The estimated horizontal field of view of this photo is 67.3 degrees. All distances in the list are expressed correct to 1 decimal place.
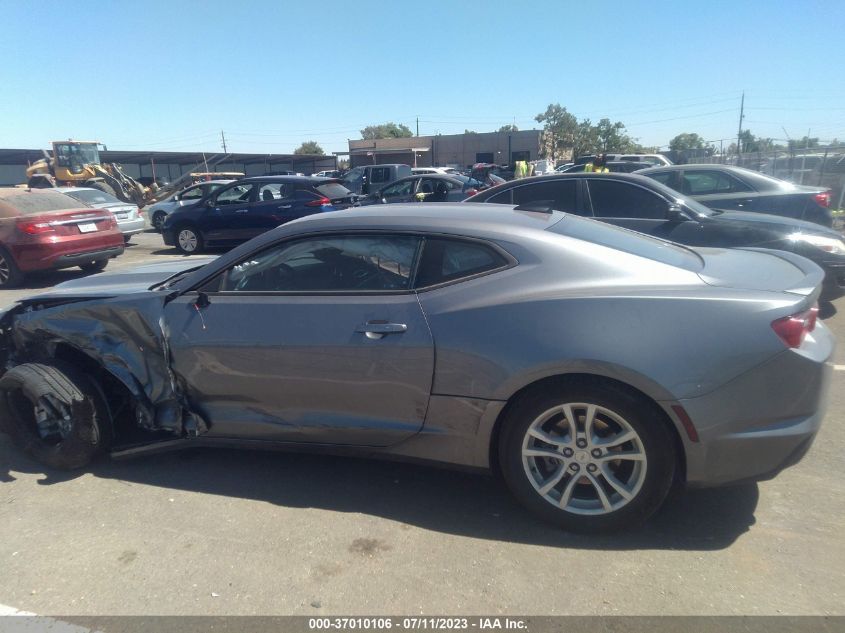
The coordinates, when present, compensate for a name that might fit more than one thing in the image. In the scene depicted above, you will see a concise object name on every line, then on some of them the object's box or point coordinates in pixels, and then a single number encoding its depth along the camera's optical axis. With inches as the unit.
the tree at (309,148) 3693.4
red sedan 389.7
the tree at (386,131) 4031.5
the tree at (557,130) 2539.4
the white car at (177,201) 719.7
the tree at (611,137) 2925.7
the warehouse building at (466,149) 2244.1
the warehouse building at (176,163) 1721.2
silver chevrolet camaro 110.4
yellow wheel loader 1075.3
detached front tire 147.2
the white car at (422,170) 940.7
